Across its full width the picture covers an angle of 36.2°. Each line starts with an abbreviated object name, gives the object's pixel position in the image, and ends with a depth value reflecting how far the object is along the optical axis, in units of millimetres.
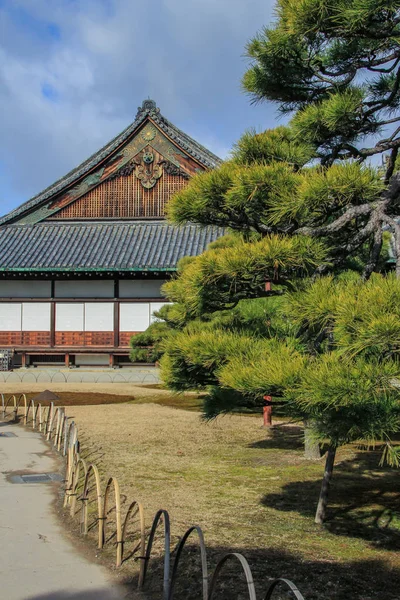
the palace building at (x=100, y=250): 24016
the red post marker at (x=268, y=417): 11798
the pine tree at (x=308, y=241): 3971
